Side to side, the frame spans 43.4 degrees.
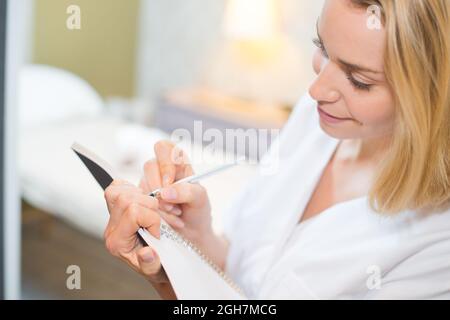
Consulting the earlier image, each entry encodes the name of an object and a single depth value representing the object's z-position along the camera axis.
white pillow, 1.47
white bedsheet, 1.16
